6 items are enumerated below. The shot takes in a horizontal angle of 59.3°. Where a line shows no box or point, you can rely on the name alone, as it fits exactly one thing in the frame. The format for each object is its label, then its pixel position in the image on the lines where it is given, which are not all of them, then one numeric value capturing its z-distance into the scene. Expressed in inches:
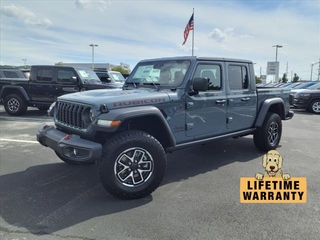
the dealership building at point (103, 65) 2428.9
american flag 759.1
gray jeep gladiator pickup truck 133.1
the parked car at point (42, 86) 400.2
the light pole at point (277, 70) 1716.3
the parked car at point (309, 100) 517.3
